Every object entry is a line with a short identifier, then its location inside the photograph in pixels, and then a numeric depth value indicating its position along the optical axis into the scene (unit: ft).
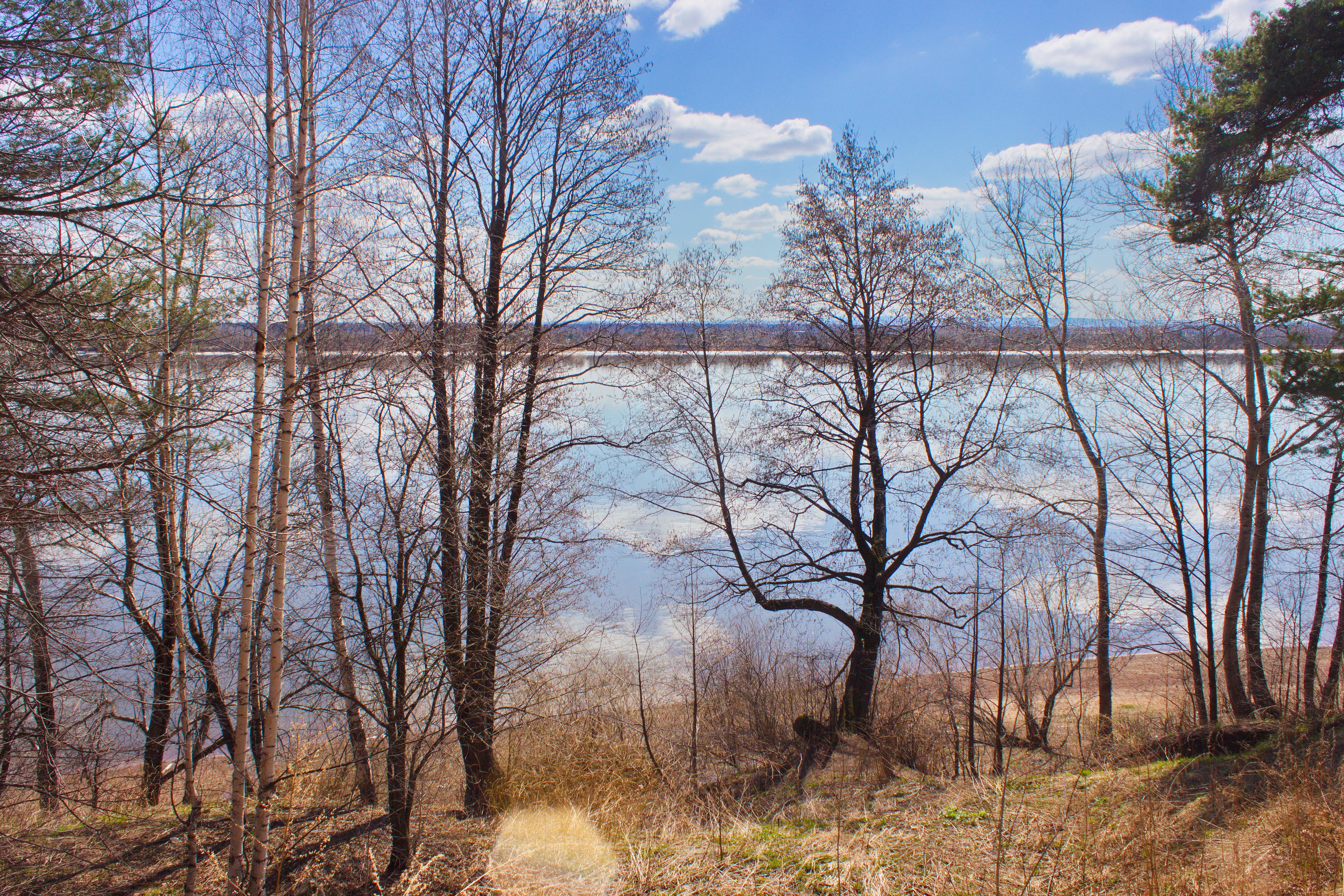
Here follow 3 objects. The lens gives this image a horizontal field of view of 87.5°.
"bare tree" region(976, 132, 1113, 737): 43.91
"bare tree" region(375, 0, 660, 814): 27.48
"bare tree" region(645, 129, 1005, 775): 38.88
